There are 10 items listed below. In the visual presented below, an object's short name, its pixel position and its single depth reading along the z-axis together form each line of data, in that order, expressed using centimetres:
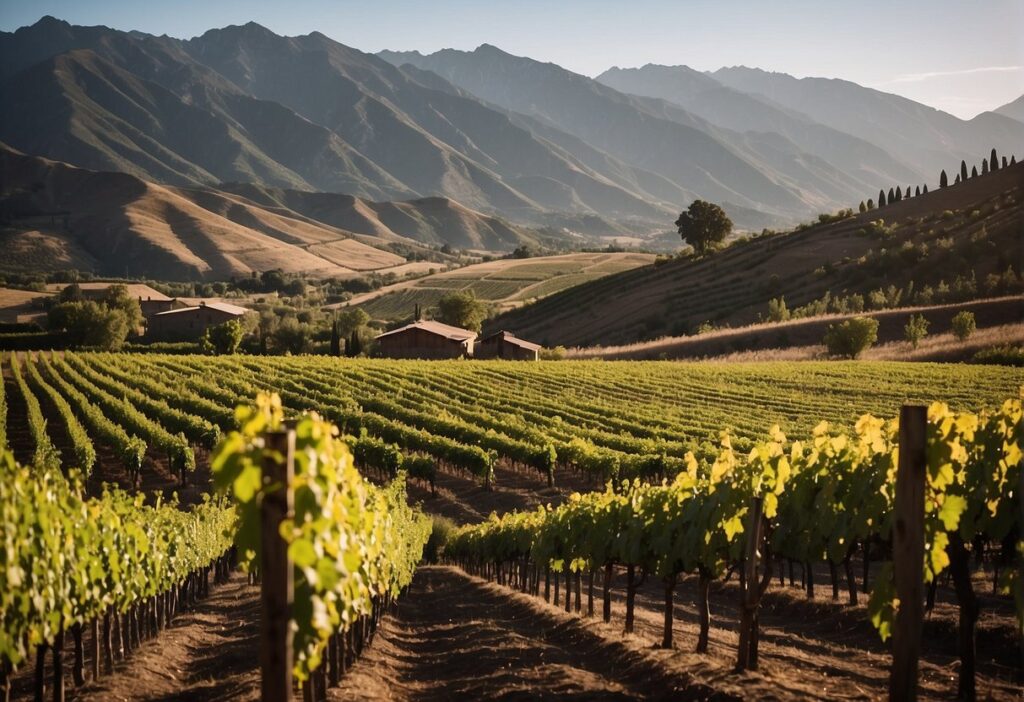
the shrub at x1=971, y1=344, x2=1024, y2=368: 5256
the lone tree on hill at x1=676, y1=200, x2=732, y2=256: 12131
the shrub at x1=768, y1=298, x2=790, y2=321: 8069
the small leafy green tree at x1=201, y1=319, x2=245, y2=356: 8269
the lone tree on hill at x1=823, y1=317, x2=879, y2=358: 6209
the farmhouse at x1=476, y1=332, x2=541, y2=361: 7550
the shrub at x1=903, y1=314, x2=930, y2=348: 6169
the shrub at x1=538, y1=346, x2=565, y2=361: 7675
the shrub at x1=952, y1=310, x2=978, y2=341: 5906
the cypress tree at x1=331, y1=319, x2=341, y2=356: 8312
